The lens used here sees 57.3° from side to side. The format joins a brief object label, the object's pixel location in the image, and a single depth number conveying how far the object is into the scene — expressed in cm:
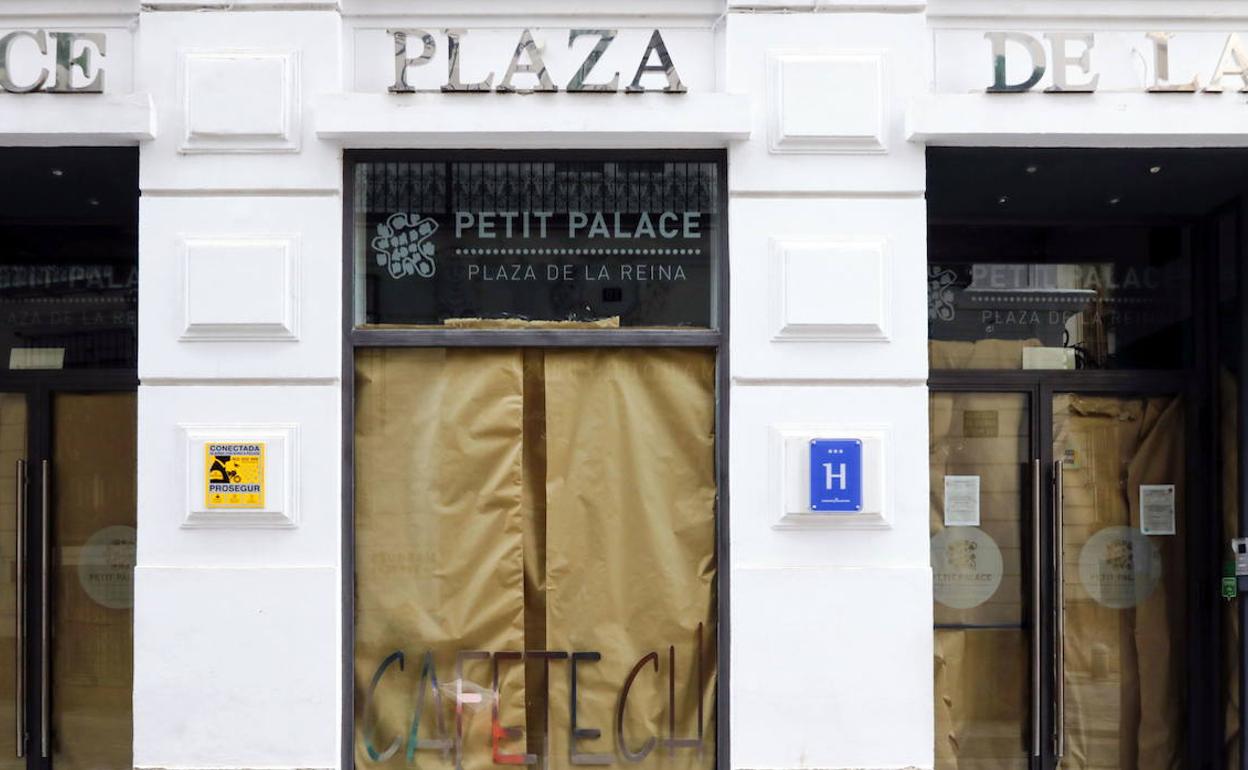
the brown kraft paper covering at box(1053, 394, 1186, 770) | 682
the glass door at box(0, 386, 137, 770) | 681
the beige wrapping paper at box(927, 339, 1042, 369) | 692
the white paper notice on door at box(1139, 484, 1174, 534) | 688
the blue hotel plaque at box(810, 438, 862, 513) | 544
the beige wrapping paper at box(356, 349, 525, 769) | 569
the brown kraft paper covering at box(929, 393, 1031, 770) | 684
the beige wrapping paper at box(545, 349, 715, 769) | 570
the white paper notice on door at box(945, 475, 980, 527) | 688
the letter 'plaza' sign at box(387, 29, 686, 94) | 557
